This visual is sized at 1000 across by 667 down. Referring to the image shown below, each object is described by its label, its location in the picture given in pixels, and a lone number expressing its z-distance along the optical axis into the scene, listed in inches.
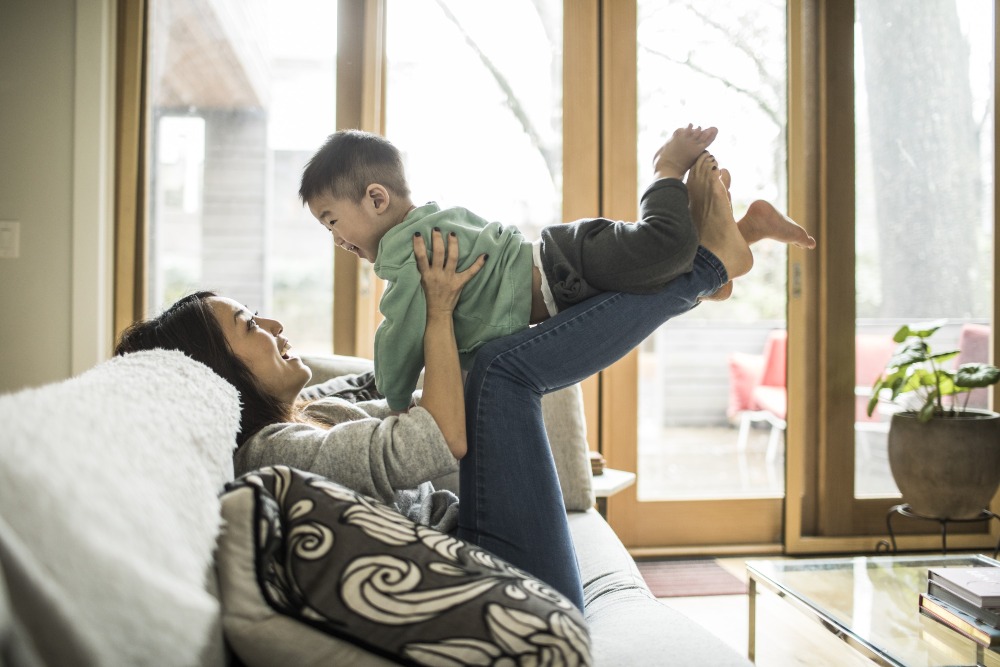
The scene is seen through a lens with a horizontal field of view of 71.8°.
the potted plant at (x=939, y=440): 95.8
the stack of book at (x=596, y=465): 79.3
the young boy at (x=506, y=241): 48.9
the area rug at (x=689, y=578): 97.5
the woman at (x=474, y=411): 42.5
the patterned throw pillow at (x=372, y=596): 26.3
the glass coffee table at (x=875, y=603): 56.9
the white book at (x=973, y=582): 56.1
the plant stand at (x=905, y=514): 98.7
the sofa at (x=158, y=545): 20.2
